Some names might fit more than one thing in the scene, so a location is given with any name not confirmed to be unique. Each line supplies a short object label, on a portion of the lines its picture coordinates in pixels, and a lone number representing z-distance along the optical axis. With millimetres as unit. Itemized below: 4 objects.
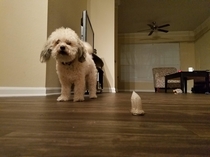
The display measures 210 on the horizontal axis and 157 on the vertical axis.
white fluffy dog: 1358
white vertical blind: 7320
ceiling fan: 6016
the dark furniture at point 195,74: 3879
